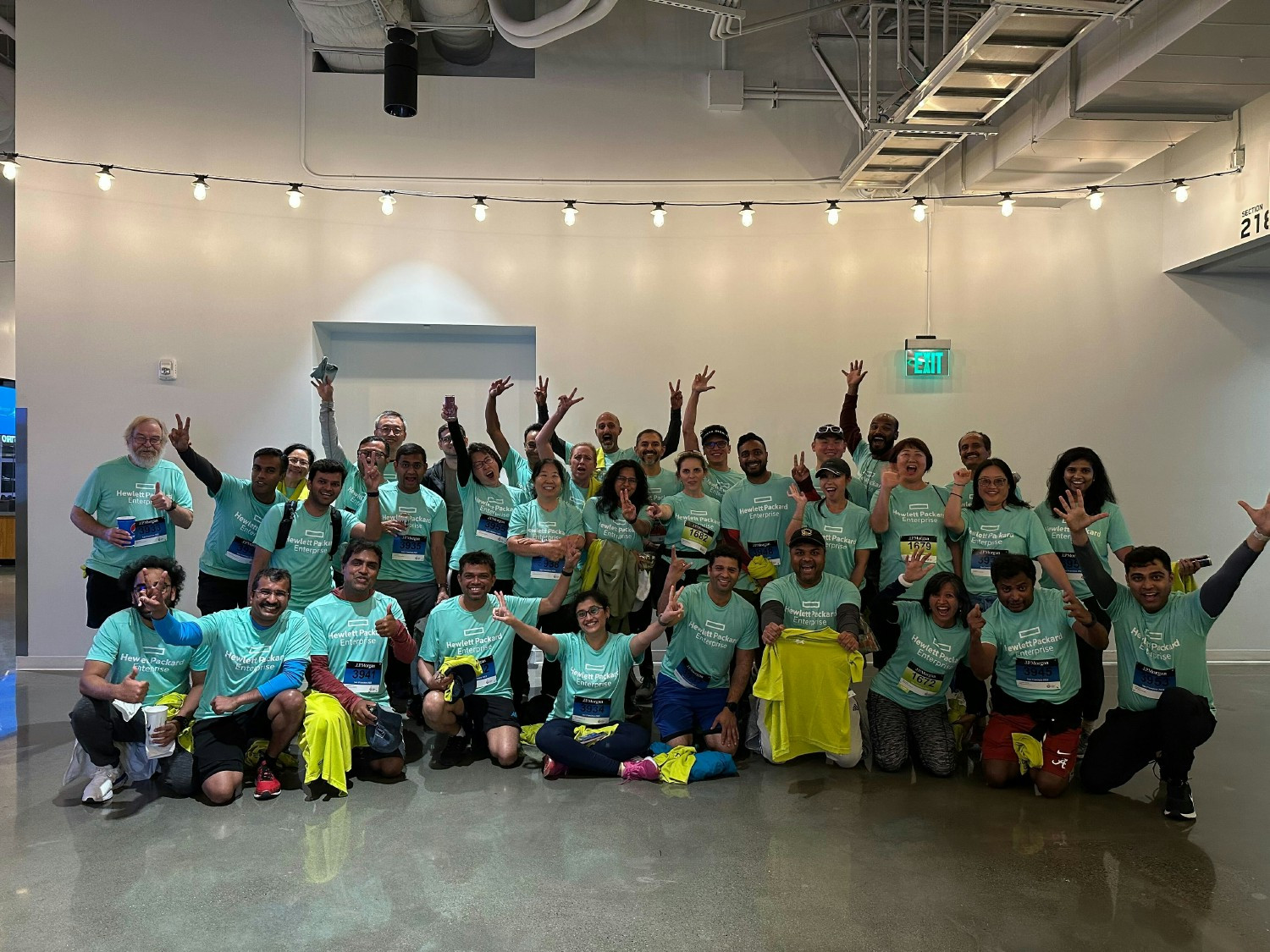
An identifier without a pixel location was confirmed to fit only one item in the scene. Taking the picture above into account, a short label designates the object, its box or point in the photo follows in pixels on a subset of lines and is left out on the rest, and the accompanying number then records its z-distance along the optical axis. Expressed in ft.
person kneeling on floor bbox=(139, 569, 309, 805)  12.59
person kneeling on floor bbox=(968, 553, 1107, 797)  13.10
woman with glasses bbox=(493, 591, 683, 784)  13.46
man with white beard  15.62
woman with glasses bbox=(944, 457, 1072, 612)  14.93
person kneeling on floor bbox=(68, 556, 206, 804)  12.16
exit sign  22.38
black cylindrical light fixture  19.58
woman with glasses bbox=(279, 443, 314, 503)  16.83
